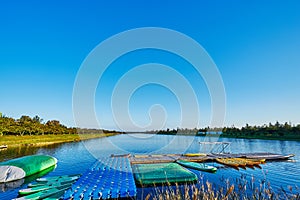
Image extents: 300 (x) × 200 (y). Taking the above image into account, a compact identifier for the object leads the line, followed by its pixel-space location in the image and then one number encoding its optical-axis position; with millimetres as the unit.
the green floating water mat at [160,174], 10178
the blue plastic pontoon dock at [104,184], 7680
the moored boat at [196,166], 12956
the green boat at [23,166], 11703
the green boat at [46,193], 8062
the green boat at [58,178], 10720
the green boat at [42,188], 8921
